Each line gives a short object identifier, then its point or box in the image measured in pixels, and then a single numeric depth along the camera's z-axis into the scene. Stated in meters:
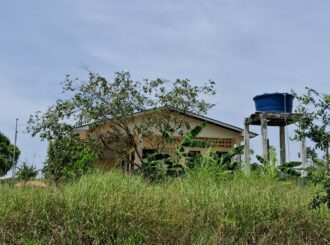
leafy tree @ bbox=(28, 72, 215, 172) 14.00
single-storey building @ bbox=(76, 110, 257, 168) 14.95
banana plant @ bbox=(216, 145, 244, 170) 11.79
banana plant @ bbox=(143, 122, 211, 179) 11.38
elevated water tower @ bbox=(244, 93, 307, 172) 13.49
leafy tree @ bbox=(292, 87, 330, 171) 6.04
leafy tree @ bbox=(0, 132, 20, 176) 23.70
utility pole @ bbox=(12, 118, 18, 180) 9.02
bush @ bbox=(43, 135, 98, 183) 13.66
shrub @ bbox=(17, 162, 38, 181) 8.95
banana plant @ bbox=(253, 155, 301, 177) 11.23
